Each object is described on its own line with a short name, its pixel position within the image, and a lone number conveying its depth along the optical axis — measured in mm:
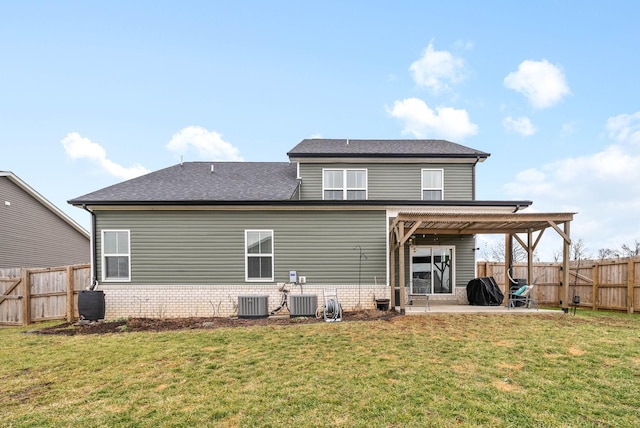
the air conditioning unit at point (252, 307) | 9375
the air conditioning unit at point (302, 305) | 9234
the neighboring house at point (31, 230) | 13969
